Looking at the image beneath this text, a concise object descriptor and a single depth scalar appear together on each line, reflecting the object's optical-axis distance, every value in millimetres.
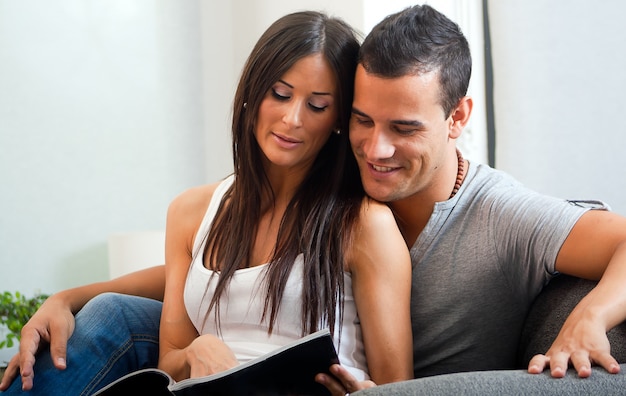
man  2445
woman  2473
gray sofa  2128
